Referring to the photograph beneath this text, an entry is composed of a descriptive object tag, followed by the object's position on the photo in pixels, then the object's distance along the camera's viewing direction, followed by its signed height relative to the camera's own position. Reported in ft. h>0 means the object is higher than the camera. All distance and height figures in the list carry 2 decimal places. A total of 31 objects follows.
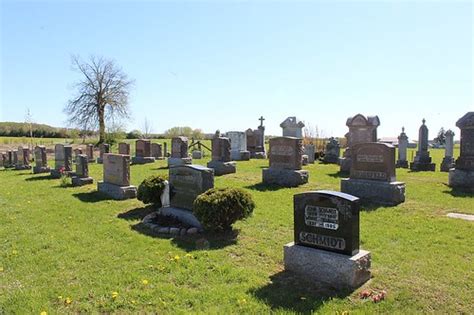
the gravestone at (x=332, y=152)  65.72 -2.21
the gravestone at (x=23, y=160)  70.13 -3.69
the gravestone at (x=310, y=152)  68.44 -2.27
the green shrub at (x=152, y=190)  29.07 -3.81
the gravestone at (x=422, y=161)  56.90 -3.29
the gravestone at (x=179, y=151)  61.05 -1.82
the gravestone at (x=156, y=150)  79.31 -2.12
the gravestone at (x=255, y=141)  76.54 -0.28
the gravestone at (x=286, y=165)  40.63 -2.77
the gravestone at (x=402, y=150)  62.48 -1.83
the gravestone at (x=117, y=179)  35.32 -3.73
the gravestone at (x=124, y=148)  66.90 -1.42
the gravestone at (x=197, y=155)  80.33 -3.20
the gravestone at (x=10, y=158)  75.72 -3.55
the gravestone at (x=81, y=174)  44.83 -4.04
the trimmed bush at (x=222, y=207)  21.81 -3.90
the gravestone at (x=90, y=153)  79.00 -2.78
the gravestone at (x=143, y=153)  70.69 -2.44
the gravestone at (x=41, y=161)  60.44 -3.39
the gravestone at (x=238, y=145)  69.92 -0.99
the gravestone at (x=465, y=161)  37.91 -2.27
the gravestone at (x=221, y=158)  50.75 -2.49
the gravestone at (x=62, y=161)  52.70 -2.89
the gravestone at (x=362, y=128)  49.16 +1.47
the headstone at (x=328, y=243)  15.49 -4.46
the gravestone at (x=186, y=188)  25.84 -3.34
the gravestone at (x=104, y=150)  77.45 -2.04
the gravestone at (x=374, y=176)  31.32 -3.23
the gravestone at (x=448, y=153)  57.50 -2.21
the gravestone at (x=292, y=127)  65.00 +2.16
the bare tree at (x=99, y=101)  130.31 +13.43
